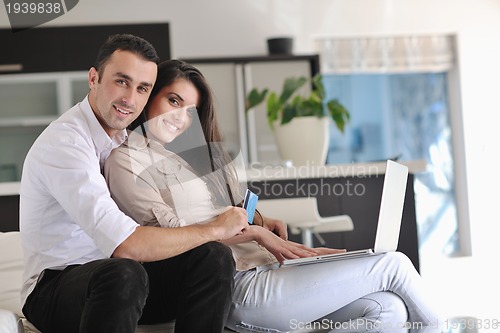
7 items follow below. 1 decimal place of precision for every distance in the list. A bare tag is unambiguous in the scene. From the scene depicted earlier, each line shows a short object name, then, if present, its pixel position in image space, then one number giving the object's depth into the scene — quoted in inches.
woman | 81.1
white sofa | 92.7
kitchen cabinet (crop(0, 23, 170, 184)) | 250.1
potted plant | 166.7
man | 69.0
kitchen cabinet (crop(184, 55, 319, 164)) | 263.9
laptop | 81.4
